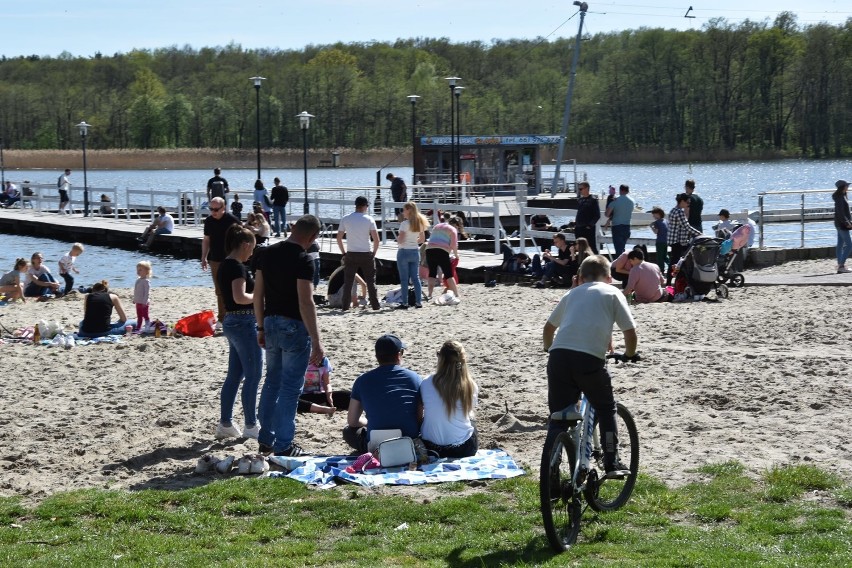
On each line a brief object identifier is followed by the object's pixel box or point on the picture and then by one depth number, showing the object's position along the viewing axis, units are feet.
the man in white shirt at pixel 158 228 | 113.09
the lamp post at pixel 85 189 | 146.96
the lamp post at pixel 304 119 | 129.39
